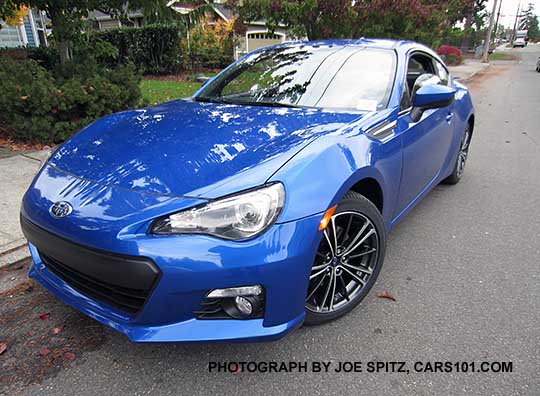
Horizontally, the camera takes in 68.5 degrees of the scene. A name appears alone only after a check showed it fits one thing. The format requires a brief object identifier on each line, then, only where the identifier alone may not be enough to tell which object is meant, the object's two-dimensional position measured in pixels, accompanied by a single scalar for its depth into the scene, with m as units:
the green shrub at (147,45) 13.95
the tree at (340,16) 7.72
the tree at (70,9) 5.14
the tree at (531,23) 109.69
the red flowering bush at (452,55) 26.06
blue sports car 1.60
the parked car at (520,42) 73.62
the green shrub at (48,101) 4.67
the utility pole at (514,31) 85.82
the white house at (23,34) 13.59
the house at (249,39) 17.81
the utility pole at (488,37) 27.84
